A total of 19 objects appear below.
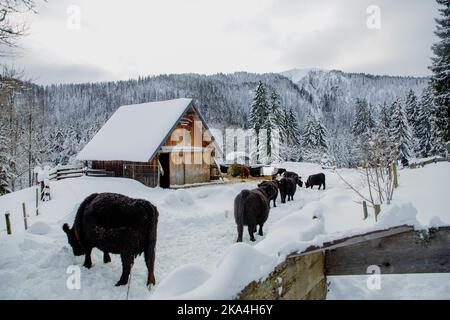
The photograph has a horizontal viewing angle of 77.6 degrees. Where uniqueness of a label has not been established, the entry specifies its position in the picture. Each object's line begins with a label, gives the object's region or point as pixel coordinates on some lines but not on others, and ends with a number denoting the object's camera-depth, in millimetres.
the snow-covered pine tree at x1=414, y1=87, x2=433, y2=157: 40844
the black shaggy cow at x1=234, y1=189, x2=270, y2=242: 8547
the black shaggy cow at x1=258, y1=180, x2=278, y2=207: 12668
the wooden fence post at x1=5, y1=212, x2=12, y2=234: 8570
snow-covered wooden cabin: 19109
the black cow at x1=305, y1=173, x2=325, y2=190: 22312
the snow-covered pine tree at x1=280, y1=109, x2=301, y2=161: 49531
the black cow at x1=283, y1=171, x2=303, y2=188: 20477
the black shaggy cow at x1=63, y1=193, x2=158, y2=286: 5695
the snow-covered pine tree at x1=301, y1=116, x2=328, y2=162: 50250
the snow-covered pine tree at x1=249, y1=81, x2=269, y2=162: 40406
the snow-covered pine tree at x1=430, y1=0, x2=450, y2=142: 17859
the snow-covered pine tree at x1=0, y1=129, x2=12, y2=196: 22438
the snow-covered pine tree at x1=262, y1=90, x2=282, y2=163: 40406
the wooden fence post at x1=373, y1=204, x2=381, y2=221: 7668
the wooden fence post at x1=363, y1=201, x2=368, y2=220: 8837
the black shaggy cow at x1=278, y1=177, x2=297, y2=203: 16094
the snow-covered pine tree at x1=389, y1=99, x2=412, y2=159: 43375
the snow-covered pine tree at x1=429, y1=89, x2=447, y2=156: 33319
